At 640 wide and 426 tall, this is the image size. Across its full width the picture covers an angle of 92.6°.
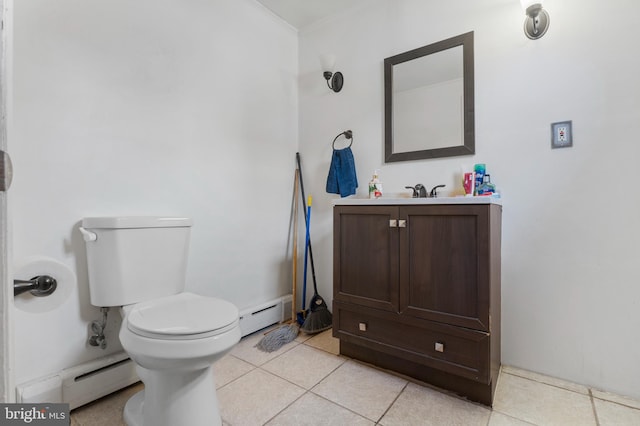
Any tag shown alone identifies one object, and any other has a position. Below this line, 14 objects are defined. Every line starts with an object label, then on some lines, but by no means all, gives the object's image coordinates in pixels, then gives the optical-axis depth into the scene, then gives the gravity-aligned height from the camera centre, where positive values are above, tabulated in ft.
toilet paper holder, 3.67 -0.90
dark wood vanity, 4.33 -1.23
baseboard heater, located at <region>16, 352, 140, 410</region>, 3.95 -2.36
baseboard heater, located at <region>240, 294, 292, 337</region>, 6.61 -2.36
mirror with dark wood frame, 5.67 +2.17
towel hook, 7.10 +1.80
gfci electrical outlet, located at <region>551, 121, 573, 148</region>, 4.80 +1.19
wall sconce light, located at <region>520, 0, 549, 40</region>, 4.89 +3.12
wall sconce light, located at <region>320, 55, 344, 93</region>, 6.99 +3.23
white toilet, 3.34 -1.28
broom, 6.77 -2.37
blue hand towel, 6.82 +0.84
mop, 6.13 -2.58
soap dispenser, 6.27 +0.47
